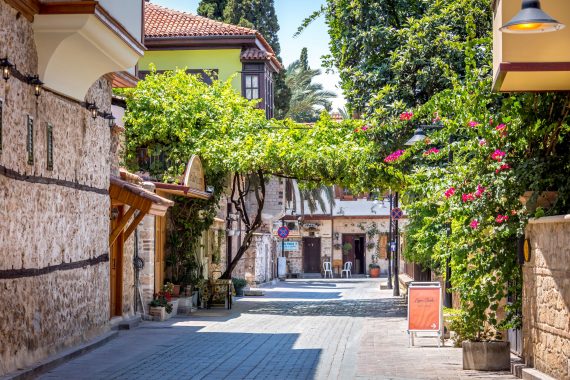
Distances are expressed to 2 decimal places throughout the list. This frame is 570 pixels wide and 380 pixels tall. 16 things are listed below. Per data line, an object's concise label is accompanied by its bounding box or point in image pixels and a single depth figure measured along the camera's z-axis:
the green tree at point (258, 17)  53.44
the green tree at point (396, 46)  24.09
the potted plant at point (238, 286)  38.69
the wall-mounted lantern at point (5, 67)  13.28
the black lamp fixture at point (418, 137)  20.14
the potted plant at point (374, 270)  68.75
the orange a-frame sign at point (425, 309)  18.23
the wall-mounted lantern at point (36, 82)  14.57
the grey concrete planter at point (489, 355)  14.47
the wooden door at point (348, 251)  71.12
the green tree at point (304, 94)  57.41
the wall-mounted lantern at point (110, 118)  19.53
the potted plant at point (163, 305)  24.84
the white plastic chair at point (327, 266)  68.75
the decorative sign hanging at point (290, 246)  65.38
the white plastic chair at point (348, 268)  68.87
